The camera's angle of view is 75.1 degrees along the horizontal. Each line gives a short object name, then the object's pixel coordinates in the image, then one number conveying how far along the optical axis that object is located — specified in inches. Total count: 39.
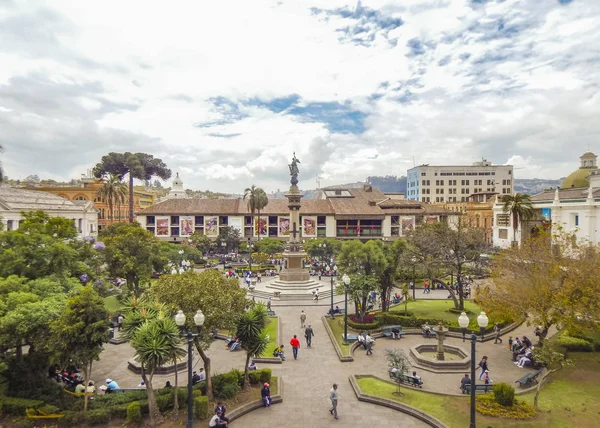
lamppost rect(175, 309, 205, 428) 476.7
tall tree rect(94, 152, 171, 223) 2667.3
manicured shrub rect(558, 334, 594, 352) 793.6
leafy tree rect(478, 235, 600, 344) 671.8
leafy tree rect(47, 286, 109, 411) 500.1
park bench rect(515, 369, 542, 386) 639.1
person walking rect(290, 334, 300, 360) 758.5
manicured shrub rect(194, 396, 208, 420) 525.3
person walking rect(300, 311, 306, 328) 949.8
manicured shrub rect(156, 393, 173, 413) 540.4
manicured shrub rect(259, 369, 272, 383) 629.0
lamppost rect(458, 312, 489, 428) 471.2
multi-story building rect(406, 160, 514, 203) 4138.8
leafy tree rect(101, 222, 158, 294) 1036.5
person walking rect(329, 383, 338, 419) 539.2
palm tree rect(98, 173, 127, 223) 2140.7
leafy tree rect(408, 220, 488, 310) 1068.5
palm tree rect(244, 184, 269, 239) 2281.0
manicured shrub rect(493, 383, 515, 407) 549.6
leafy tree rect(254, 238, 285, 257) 2186.3
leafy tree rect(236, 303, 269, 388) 596.7
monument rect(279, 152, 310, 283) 1477.6
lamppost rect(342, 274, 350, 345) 829.7
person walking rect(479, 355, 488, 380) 665.3
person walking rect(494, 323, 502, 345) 875.4
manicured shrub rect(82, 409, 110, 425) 507.2
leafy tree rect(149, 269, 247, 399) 548.4
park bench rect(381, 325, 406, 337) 913.5
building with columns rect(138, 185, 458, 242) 2711.1
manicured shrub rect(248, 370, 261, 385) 628.4
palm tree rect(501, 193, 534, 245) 1598.2
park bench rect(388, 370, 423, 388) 629.4
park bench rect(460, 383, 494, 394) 604.1
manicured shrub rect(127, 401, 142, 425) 510.3
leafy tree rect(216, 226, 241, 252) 2369.6
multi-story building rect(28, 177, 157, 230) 2674.7
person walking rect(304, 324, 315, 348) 835.4
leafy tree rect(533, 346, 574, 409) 554.4
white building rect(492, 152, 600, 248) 1594.5
